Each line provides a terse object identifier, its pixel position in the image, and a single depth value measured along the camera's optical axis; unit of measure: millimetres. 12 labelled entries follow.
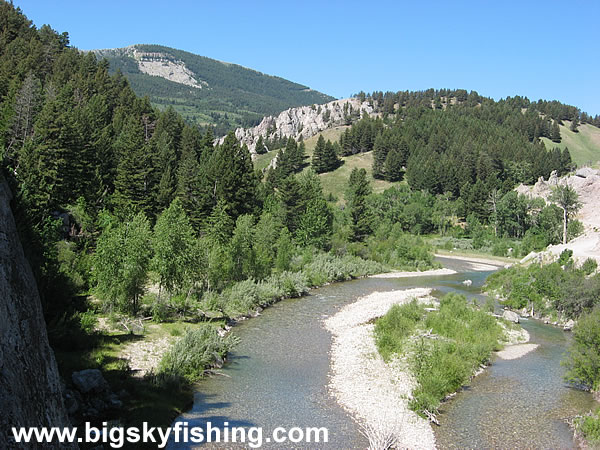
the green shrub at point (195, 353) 21625
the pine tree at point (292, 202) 68938
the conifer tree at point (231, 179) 57688
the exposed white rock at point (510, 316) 37094
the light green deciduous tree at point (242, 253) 43250
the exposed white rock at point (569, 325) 35812
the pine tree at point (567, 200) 81188
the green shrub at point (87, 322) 24253
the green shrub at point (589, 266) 41031
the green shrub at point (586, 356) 22016
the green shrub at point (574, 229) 78962
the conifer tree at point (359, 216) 75625
